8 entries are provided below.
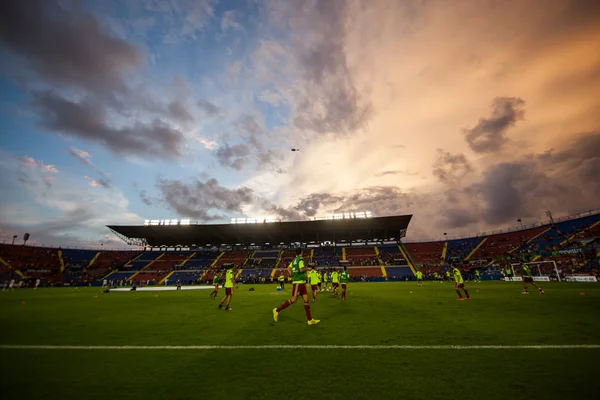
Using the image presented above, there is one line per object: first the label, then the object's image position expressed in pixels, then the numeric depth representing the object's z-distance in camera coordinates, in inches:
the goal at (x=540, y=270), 1327.9
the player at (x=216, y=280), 594.2
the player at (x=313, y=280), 513.7
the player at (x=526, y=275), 616.3
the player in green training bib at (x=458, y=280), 518.0
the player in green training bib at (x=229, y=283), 457.1
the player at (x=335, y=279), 676.7
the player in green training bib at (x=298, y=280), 318.8
